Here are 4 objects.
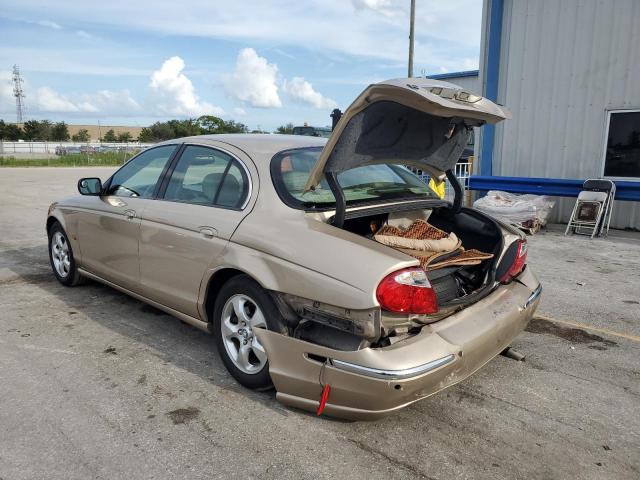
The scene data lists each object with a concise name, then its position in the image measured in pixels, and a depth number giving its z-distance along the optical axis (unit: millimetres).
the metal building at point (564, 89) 9062
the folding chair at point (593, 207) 8688
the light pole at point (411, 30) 15805
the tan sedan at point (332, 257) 2693
